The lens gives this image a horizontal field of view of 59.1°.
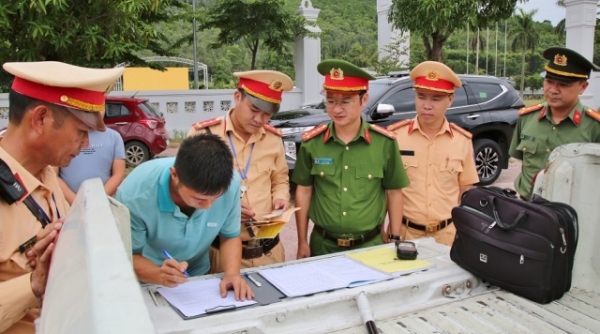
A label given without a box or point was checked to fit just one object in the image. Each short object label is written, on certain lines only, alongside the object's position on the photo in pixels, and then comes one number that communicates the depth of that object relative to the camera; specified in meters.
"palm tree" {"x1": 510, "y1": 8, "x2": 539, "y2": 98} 47.88
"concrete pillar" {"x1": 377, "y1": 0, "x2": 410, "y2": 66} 13.97
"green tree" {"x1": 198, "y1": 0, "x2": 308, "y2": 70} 13.27
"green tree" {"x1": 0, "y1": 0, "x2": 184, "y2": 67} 5.30
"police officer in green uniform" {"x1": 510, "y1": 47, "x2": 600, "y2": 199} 2.95
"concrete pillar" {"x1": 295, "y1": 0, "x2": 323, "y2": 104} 13.45
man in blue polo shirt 1.69
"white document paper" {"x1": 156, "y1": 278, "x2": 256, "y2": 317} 1.57
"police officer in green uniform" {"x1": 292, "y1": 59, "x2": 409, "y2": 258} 2.53
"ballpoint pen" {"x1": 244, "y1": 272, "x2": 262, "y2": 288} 1.81
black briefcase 1.71
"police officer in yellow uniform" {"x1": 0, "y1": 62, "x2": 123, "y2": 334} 1.30
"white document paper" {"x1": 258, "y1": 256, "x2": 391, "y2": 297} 1.74
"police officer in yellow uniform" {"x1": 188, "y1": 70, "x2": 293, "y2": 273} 2.48
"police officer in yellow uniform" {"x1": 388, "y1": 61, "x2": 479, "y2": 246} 2.74
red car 9.34
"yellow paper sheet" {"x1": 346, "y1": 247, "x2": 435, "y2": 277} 1.91
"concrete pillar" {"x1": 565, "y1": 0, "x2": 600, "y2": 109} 12.43
